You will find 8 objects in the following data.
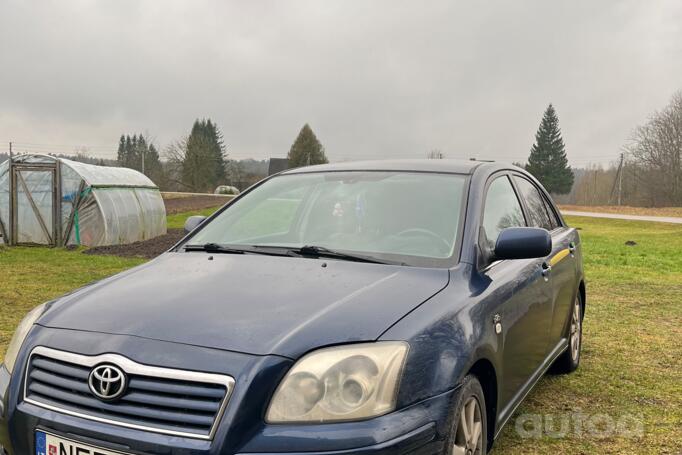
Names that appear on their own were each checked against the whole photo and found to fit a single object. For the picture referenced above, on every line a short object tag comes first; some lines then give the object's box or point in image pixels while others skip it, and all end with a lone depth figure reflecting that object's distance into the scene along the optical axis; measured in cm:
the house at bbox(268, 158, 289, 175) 8776
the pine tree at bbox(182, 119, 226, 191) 7156
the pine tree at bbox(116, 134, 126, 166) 12324
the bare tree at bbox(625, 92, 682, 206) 5019
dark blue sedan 196
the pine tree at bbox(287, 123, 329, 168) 8138
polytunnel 1608
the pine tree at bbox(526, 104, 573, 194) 7100
